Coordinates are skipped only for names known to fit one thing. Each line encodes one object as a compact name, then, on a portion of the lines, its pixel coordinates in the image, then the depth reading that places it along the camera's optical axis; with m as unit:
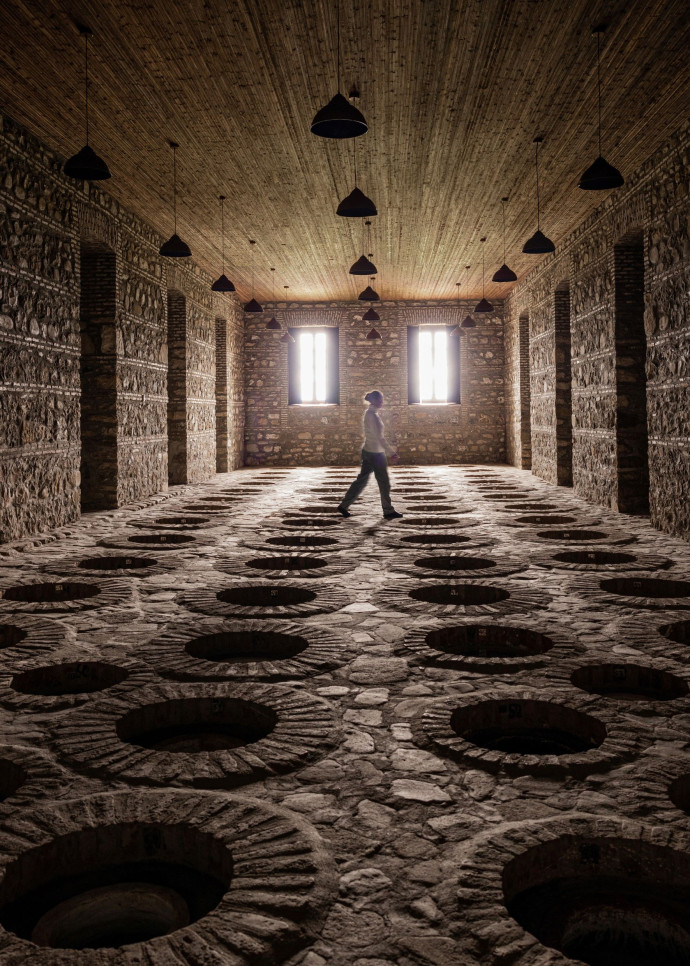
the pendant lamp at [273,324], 17.50
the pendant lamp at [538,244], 8.88
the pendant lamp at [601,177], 6.61
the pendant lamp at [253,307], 14.16
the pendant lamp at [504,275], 11.34
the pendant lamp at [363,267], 9.89
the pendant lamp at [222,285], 11.66
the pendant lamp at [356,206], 7.01
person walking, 9.03
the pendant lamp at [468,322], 17.00
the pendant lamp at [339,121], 5.18
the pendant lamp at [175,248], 9.10
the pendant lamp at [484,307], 15.15
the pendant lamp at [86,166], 6.42
